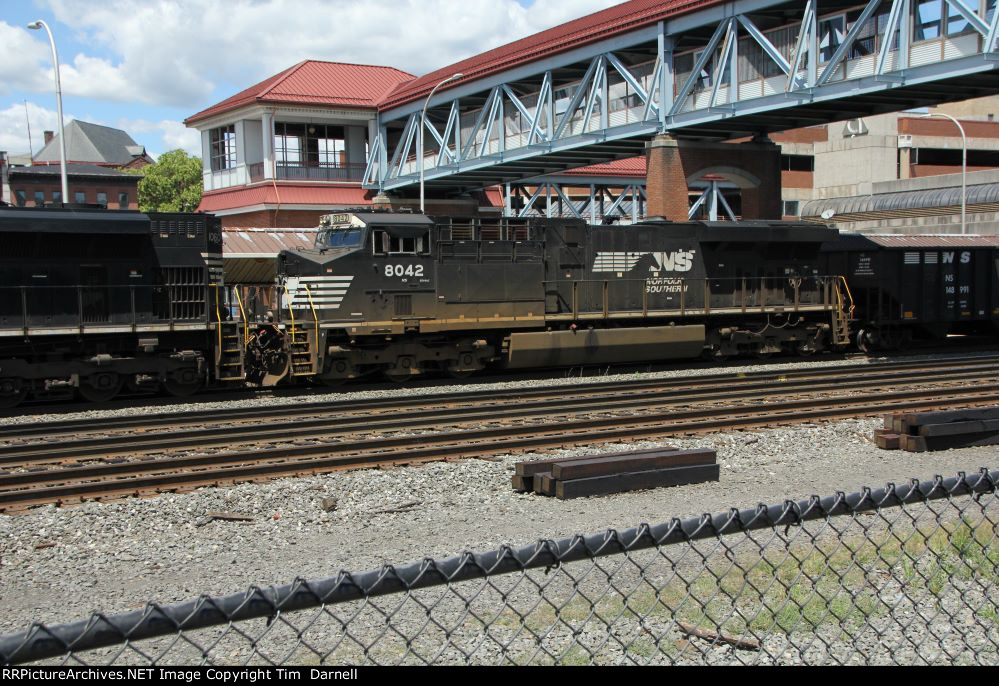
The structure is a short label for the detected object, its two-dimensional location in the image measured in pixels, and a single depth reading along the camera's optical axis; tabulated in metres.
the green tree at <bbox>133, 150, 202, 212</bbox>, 96.00
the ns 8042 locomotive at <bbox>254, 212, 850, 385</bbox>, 20.14
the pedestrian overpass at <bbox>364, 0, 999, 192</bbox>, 25.80
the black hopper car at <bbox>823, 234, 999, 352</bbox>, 27.31
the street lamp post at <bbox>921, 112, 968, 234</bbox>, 41.85
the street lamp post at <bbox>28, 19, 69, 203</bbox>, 25.83
